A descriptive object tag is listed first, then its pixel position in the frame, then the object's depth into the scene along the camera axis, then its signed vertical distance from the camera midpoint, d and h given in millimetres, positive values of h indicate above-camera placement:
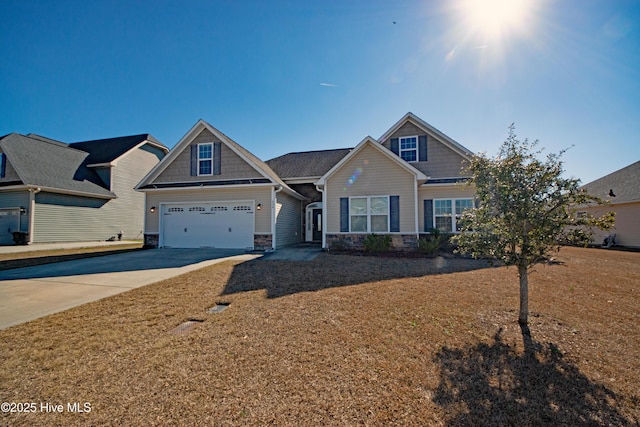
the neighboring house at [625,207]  16250 +1031
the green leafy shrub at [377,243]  11573 -845
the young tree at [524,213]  3996 +161
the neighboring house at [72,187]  15953 +2481
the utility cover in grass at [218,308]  4766 -1542
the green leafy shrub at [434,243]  11188 -832
